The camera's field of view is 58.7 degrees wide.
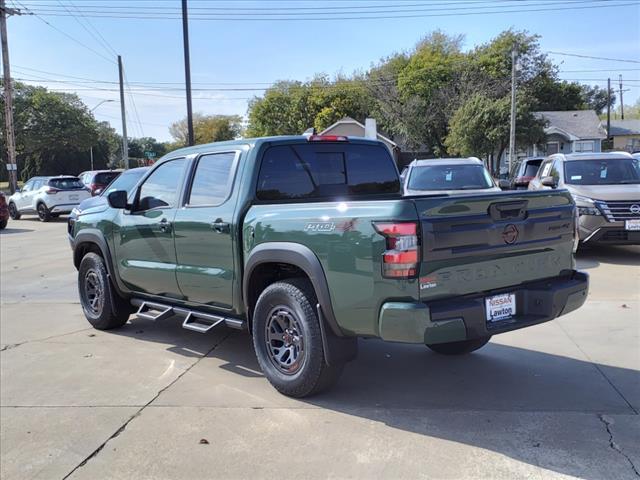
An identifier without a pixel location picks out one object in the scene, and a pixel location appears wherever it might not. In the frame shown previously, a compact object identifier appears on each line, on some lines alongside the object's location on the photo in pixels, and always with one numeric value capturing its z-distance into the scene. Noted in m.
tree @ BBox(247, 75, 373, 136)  56.44
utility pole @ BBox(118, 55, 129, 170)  36.75
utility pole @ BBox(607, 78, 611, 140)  59.75
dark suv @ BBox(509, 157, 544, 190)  16.12
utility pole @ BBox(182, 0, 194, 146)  19.67
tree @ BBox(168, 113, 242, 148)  93.50
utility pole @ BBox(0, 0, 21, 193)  28.83
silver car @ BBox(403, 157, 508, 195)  10.80
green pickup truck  3.55
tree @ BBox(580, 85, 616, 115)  92.69
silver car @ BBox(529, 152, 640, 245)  9.34
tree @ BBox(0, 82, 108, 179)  56.22
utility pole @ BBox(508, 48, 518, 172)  34.44
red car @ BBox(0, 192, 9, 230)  18.28
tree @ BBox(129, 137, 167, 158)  98.40
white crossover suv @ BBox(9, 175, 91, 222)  20.72
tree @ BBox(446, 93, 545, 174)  39.38
